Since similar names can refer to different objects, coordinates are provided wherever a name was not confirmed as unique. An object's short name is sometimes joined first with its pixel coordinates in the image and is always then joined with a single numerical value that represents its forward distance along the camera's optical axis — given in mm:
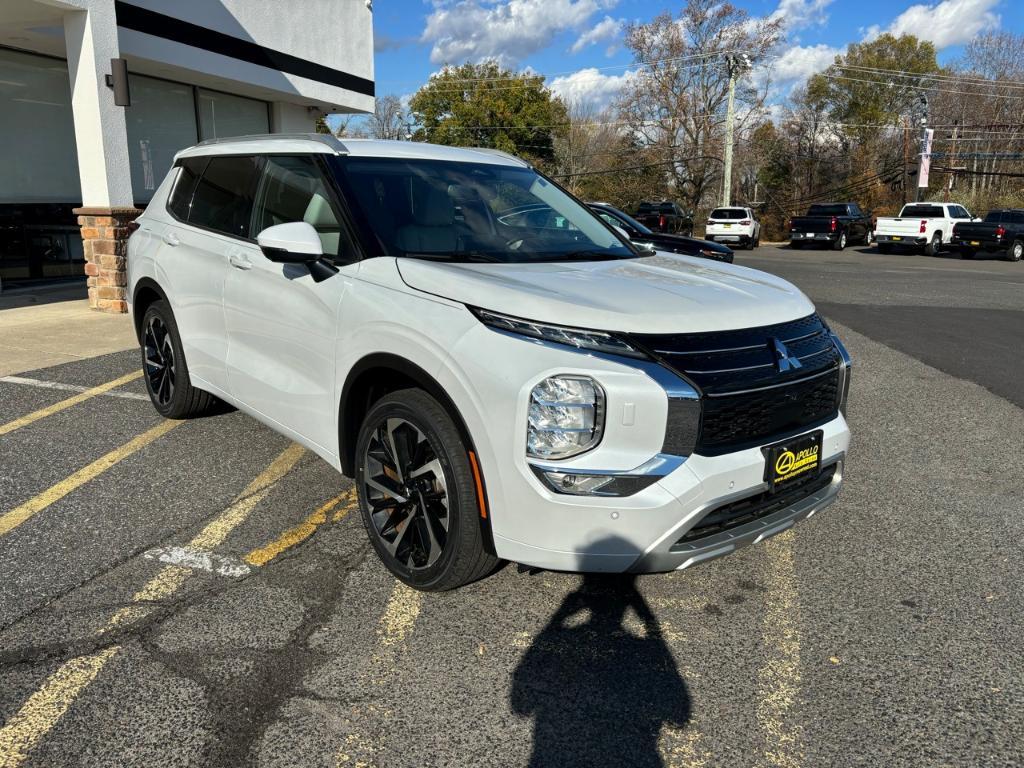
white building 9070
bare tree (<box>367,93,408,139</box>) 62738
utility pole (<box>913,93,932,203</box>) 39375
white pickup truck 27141
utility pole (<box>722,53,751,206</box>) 35031
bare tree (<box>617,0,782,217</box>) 44594
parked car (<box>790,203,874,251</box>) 29953
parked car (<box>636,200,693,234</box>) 29944
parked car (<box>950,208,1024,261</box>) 25141
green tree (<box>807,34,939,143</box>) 52656
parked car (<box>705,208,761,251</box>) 30594
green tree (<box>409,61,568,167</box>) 47938
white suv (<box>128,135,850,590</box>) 2549
